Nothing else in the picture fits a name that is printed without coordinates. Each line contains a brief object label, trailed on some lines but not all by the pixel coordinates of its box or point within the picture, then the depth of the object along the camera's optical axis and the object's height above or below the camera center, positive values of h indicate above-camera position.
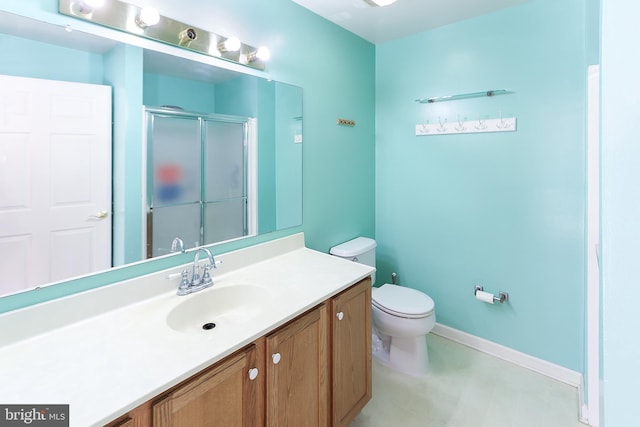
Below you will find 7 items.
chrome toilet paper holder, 2.16 -0.63
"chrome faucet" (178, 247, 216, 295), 1.33 -0.32
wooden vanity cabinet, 0.85 -0.61
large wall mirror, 1.01 +0.26
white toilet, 1.94 -0.74
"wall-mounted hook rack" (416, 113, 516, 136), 2.07 +0.63
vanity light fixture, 1.14 +0.80
